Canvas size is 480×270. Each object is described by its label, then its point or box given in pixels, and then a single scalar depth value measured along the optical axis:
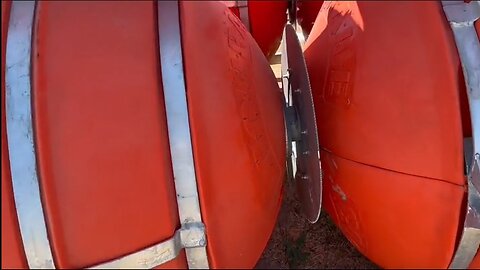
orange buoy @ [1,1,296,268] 1.10
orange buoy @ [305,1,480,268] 1.21
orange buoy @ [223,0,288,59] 2.05
